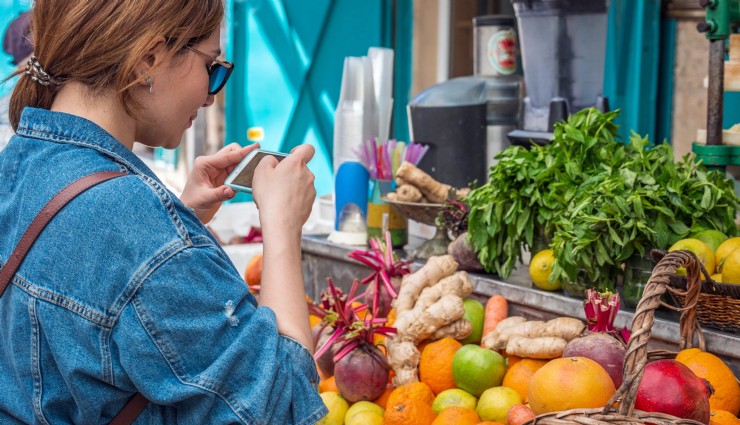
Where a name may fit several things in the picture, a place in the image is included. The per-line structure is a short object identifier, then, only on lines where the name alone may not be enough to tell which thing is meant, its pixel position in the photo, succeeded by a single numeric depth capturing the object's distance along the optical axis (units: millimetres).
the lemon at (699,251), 2303
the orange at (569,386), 1890
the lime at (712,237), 2369
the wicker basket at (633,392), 1646
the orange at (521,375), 2316
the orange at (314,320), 2853
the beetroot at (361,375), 2459
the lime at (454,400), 2352
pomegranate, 1758
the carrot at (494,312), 2641
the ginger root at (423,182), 3154
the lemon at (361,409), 2402
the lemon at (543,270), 2648
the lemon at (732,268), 2219
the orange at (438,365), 2473
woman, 1330
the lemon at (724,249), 2271
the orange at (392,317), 2730
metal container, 3801
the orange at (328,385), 2588
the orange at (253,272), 3318
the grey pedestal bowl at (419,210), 3160
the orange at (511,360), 2457
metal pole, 2766
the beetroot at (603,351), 2117
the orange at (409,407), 2275
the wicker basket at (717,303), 2164
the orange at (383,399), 2516
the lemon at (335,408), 2459
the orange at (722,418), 1956
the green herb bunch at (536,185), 2674
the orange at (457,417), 2158
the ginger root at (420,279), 2719
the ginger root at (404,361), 2518
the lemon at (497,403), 2246
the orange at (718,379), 2035
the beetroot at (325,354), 2607
